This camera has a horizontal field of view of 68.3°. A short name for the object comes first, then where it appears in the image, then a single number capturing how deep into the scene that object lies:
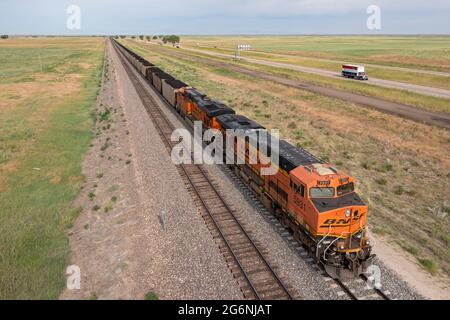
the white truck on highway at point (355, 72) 68.94
